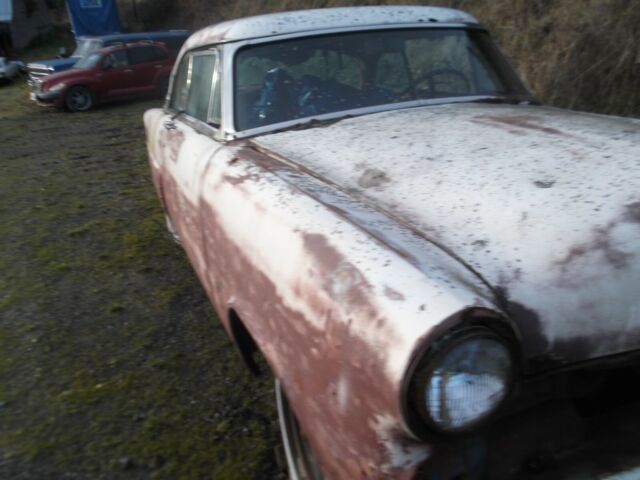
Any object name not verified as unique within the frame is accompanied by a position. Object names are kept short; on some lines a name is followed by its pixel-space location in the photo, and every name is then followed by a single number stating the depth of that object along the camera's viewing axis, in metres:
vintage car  1.41
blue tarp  21.31
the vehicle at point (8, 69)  19.34
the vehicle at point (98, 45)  14.89
